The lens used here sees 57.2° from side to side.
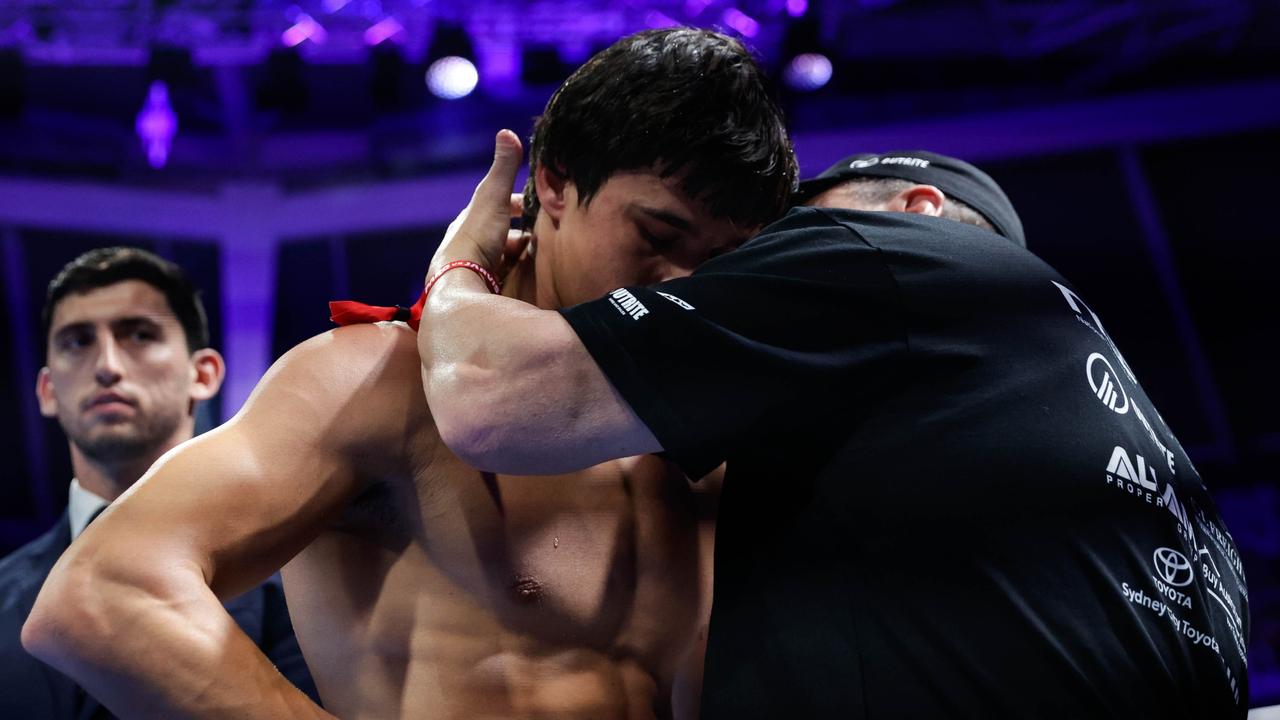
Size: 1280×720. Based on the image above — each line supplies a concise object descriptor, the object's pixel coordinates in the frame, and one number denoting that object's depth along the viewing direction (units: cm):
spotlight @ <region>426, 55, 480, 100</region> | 604
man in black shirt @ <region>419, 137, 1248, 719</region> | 120
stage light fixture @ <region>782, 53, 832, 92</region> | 603
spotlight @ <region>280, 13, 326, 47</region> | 586
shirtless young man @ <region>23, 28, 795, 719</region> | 121
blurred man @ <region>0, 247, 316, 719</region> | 290
